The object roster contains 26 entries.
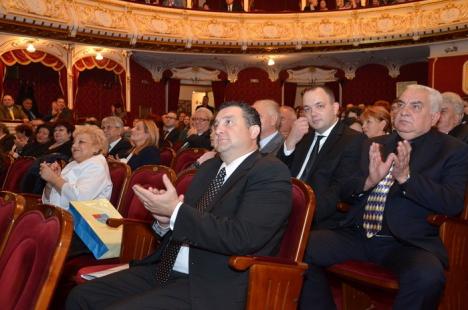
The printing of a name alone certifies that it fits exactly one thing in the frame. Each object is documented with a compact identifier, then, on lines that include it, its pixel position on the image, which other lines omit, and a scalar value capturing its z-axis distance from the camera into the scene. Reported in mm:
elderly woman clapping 3289
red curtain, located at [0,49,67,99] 10719
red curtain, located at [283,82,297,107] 15977
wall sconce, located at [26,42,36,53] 11001
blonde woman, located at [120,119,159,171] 4516
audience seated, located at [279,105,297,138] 4786
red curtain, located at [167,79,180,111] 15523
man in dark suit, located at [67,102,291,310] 1908
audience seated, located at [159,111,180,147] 7641
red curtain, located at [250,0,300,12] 16312
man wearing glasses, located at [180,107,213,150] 5477
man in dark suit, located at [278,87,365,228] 2936
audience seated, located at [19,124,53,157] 5090
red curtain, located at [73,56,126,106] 12195
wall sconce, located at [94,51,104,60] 12477
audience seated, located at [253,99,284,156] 3828
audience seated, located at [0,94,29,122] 9835
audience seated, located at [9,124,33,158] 6738
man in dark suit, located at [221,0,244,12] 13945
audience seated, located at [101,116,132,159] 5332
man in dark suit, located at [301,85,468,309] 2484
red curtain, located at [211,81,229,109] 15883
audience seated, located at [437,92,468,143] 4178
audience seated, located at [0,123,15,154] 6406
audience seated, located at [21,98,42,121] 10523
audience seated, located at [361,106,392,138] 4473
